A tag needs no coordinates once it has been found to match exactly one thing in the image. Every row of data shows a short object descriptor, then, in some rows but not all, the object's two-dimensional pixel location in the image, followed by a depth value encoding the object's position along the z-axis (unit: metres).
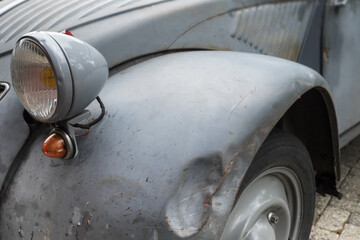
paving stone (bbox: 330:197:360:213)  2.32
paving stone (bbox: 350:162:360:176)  2.69
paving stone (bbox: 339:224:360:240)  2.09
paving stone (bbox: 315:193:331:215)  2.33
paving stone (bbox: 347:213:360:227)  2.20
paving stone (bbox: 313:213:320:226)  2.24
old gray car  1.03
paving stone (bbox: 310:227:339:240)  2.11
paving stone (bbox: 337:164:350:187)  2.59
